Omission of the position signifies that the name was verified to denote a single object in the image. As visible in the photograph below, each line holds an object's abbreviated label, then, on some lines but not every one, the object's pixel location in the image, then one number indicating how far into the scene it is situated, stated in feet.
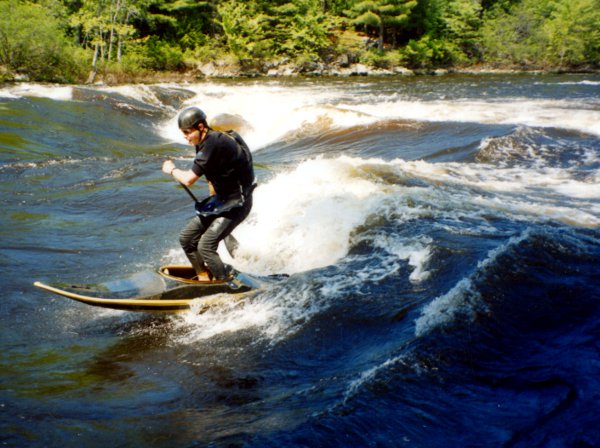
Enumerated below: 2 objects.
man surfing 16.48
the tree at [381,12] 160.15
